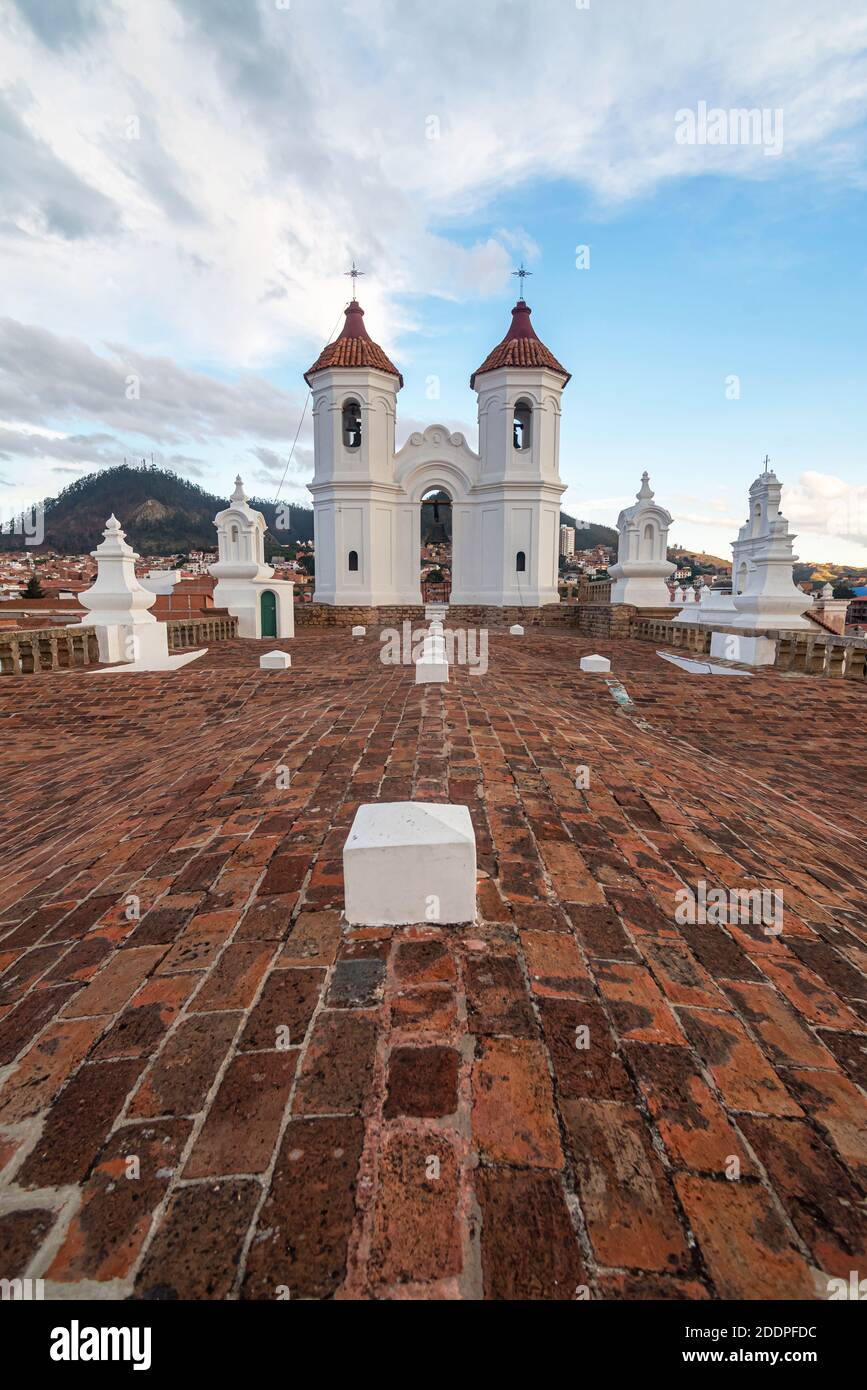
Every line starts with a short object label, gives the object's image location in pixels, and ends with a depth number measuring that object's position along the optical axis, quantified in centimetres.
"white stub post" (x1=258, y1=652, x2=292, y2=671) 1103
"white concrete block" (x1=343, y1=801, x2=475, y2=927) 244
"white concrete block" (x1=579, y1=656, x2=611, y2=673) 1063
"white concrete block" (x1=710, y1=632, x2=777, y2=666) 1088
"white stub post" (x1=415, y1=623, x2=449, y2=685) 688
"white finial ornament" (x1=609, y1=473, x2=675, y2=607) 1950
